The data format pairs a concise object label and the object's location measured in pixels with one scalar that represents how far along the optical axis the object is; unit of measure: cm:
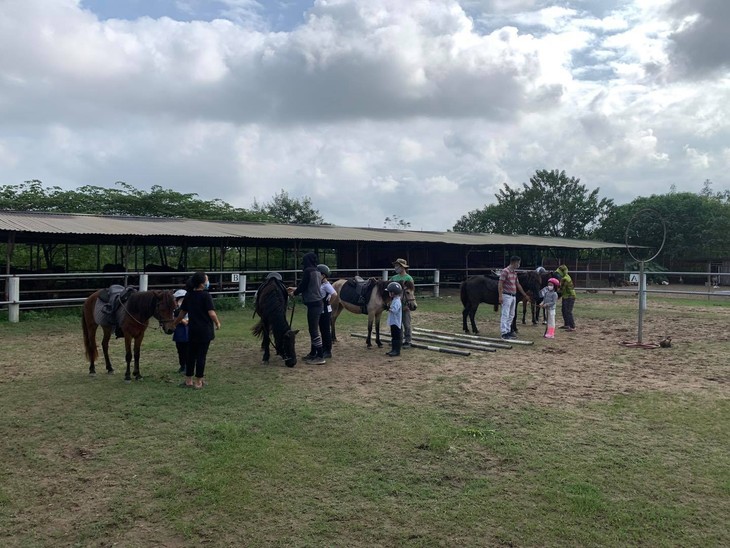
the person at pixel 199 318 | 618
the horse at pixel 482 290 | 1154
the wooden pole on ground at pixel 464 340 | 930
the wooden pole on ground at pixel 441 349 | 862
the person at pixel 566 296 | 1166
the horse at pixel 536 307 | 1259
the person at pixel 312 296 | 781
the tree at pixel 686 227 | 3497
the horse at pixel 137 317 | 654
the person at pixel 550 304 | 1065
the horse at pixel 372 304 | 921
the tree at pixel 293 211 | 4609
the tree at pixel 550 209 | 4319
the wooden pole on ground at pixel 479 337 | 971
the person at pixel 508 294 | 1017
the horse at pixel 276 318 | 760
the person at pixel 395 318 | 850
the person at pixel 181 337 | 683
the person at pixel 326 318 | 814
